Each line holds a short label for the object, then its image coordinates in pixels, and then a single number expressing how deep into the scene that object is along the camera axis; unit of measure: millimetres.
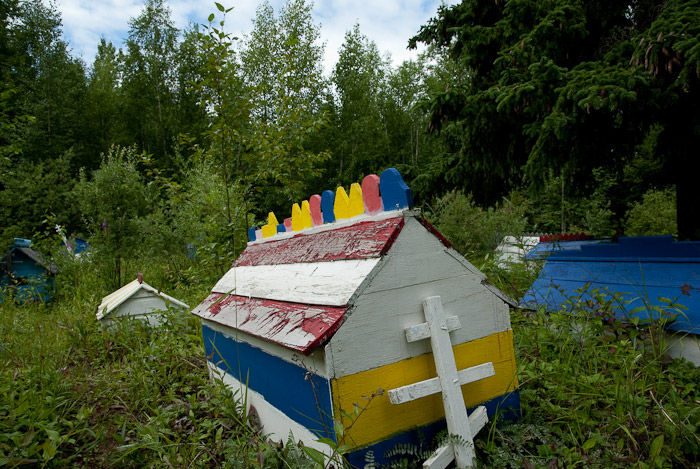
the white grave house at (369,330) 1368
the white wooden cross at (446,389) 1390
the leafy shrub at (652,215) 7438
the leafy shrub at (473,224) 6738
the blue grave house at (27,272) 6656
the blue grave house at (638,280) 2338
